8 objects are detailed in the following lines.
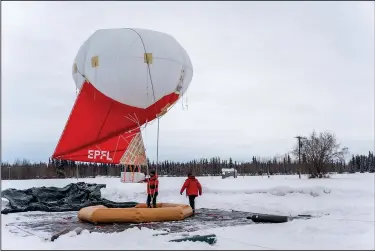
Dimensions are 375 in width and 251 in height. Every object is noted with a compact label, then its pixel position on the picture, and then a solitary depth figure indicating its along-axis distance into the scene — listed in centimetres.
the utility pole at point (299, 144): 6022
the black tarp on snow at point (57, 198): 1586
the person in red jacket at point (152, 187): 1344
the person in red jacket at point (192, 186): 1405
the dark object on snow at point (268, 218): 1109
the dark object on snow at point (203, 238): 814
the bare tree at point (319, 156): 4734
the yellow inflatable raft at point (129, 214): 1154
